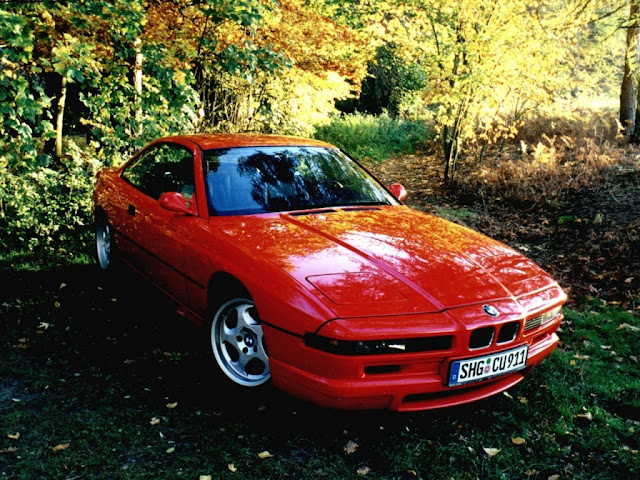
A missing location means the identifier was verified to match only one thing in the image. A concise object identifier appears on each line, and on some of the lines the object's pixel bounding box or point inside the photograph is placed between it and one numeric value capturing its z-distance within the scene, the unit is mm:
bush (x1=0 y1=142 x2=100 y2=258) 6453
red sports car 2734
